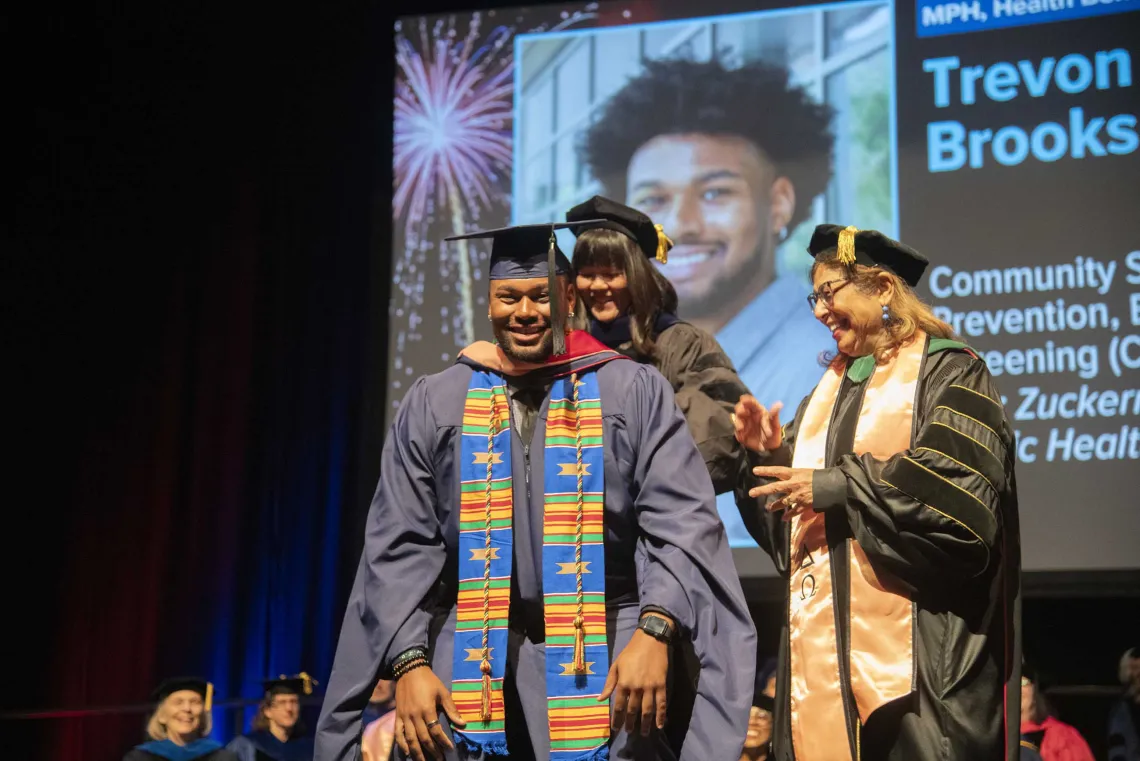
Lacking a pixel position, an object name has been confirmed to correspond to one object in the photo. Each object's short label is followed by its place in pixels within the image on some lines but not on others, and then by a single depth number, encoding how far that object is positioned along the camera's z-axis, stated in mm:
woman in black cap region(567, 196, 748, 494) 3494
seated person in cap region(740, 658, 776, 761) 5195
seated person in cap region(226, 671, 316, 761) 5902
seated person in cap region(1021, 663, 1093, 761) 5305
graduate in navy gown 2320
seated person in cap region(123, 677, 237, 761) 5355
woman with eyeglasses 2732
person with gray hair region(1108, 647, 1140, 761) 5289
